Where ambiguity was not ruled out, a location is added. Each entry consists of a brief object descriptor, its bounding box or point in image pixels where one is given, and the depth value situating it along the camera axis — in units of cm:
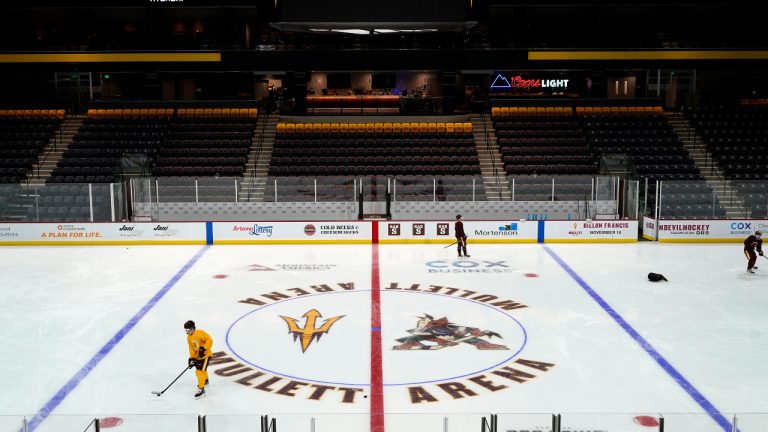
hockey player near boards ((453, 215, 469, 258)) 2031
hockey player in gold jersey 997
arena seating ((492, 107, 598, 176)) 2831
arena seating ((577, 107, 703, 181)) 2838
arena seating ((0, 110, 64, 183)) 2866
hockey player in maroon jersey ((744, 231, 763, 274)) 1794
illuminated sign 3509
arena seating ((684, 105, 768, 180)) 2869
